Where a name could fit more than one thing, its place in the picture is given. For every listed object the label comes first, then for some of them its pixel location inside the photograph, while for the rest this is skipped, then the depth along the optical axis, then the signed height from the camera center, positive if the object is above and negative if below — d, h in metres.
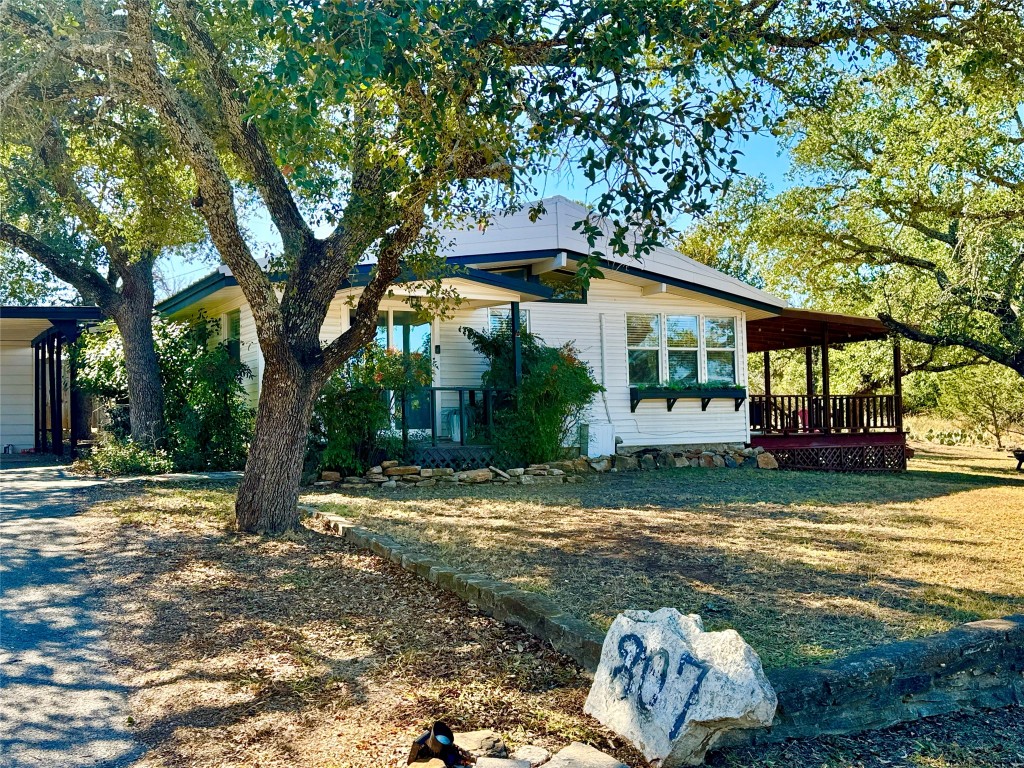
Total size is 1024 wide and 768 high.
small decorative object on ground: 3.04 -1.25
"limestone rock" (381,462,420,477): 11.82 -0.82
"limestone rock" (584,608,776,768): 3.23 -1.15
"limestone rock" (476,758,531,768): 3.04 -1.30
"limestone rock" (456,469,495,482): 12.14 -0.94
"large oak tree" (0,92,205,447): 9.12 +3.12
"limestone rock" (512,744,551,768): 3.12 -1.32
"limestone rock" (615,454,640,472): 14.63 -0.99
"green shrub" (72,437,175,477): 12.39 -0.60
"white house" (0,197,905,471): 13.58 +1.35
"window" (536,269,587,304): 14.41 +2.36
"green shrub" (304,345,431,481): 11.48 +0.10
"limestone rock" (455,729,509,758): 3.17 -1.30
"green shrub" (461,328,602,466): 12.80 +0.24
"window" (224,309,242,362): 14.21 +1.51
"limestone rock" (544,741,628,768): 3.07 -1.32
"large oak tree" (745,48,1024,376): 12.50 +3.41
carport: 17.33 +0.79
